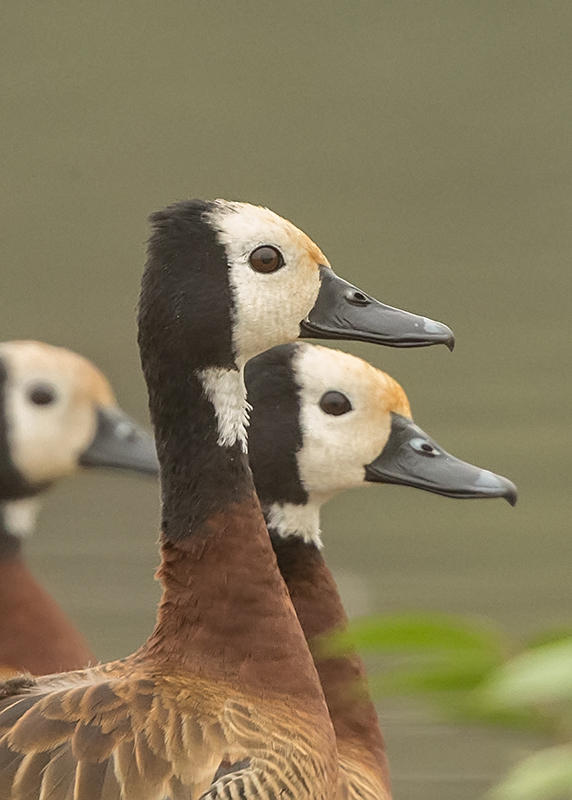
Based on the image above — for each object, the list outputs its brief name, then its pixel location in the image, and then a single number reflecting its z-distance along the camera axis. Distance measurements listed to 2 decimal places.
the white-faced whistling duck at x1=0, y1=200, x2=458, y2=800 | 5.17
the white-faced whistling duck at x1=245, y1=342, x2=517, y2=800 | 7.09
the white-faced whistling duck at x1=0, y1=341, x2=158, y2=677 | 9.09
